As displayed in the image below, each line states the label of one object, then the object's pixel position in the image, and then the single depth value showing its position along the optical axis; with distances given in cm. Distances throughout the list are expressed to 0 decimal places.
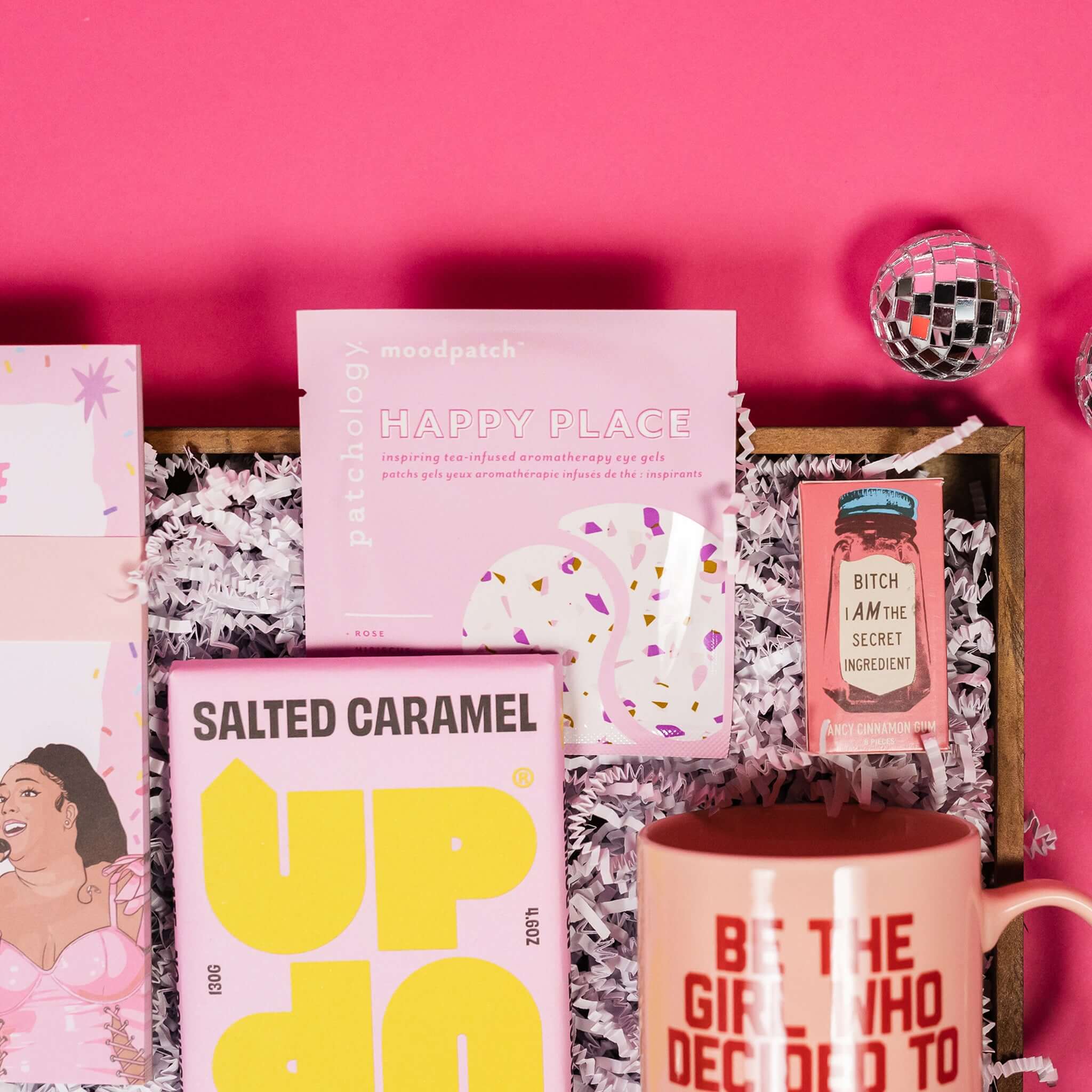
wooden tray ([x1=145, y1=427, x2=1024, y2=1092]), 53
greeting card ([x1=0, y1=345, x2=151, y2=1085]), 52
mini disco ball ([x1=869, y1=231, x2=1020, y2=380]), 51
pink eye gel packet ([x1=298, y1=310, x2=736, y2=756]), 52
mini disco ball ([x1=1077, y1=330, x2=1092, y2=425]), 54
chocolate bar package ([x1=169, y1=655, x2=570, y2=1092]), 52
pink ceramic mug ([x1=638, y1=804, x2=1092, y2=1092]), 43
